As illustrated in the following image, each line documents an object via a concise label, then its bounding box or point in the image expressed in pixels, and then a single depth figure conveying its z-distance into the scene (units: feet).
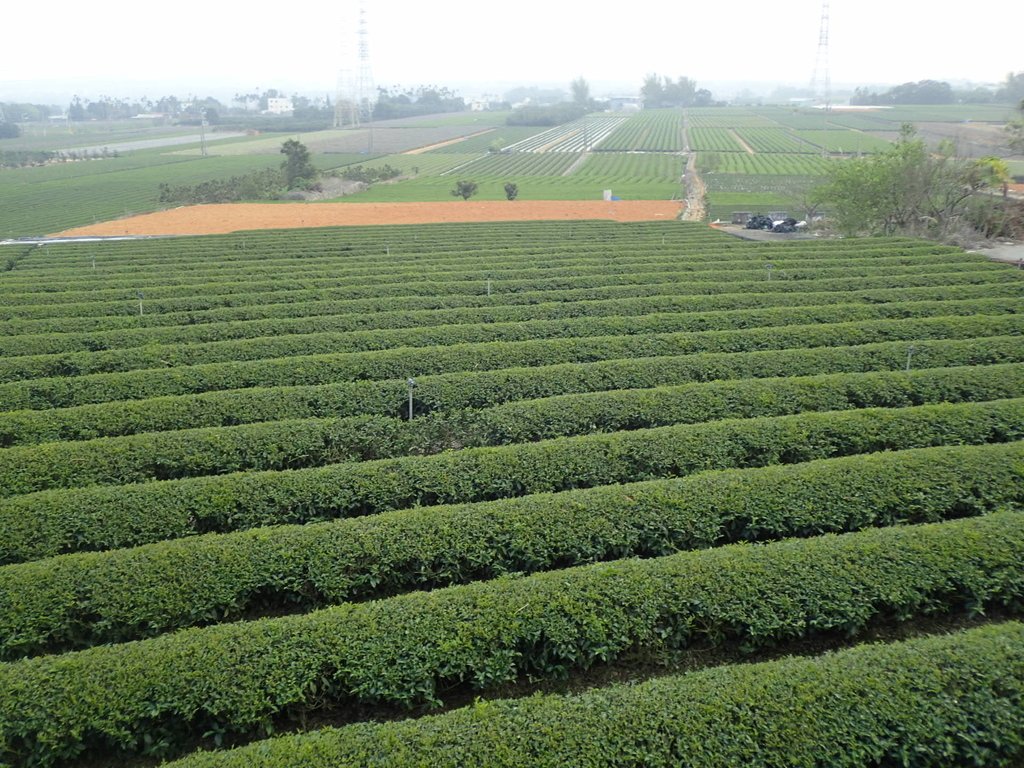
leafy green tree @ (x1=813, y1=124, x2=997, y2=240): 126.11
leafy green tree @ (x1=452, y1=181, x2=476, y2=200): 212.64
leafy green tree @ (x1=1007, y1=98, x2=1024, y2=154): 229.37
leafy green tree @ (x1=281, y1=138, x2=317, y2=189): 229.25
